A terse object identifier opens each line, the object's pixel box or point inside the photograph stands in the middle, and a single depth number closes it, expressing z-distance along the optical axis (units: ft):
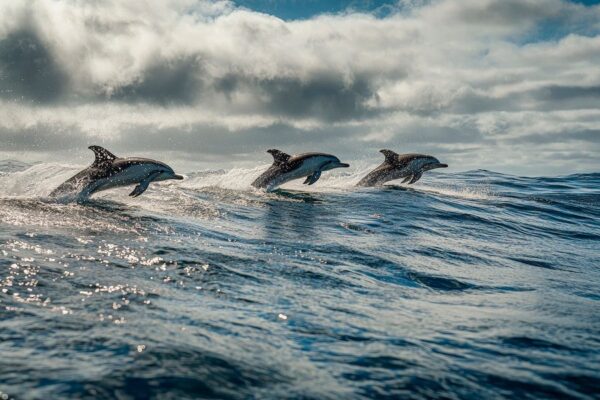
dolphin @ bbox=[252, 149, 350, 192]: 74.84
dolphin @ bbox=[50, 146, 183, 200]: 53.36
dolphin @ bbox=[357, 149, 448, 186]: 89.10
